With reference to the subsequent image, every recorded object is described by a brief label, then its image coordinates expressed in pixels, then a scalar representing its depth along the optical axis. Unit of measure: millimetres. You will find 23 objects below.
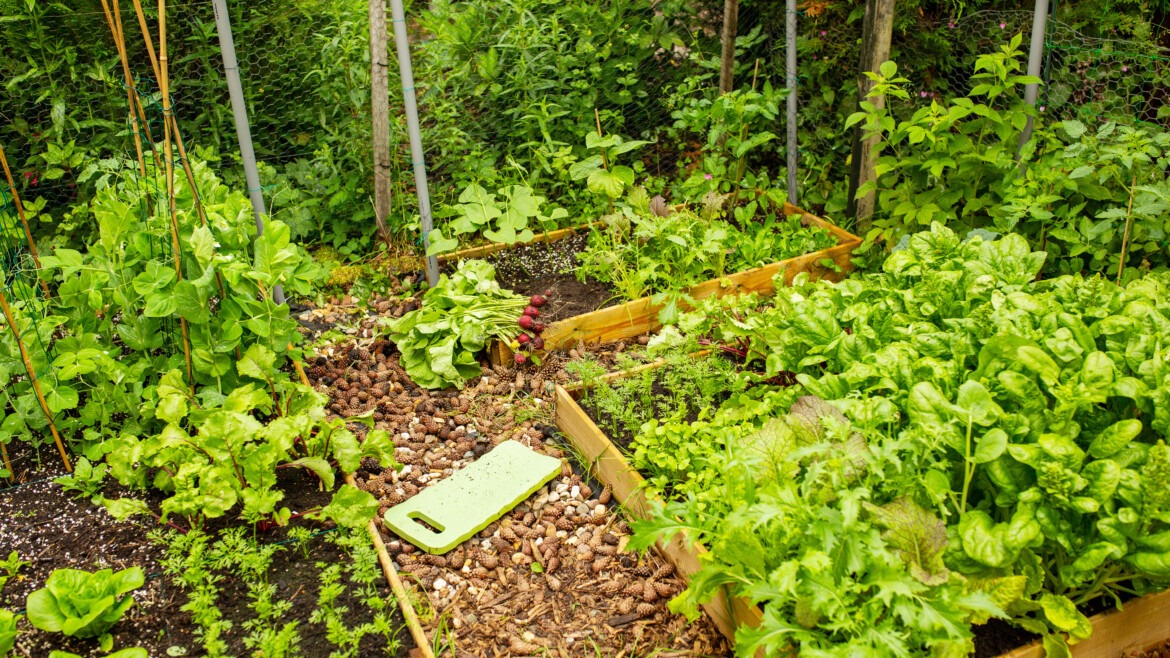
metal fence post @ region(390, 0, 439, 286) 4055
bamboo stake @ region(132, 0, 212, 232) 2677
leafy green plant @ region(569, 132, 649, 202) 4594
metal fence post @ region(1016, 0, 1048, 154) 4023
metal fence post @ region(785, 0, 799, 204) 4859
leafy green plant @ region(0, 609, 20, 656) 2227
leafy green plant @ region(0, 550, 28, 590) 2566
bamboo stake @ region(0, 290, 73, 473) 2793
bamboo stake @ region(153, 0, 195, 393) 2682
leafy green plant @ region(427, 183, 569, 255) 4398
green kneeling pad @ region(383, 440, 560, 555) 3039
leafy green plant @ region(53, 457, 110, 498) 2871
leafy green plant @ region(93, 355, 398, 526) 2664
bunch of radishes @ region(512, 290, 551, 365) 3957
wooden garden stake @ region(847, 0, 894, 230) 4387
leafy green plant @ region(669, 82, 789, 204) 4684
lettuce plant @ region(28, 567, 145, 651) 2297
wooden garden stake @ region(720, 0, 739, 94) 4984
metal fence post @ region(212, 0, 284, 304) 3904
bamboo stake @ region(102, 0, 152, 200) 2699
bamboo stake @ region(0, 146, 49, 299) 3115
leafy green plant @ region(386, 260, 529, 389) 3895
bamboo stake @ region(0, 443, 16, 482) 2978
